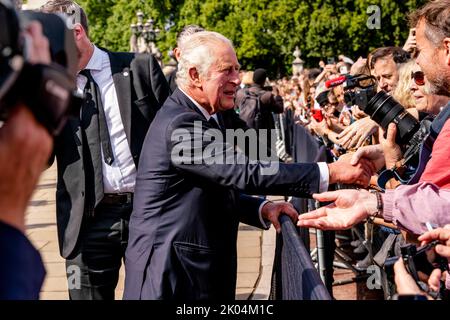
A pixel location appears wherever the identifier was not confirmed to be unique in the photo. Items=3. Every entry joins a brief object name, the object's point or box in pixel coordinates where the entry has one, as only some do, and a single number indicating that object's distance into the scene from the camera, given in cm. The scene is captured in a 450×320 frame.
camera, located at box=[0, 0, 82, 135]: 150
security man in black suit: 427
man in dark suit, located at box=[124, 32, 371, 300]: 323
